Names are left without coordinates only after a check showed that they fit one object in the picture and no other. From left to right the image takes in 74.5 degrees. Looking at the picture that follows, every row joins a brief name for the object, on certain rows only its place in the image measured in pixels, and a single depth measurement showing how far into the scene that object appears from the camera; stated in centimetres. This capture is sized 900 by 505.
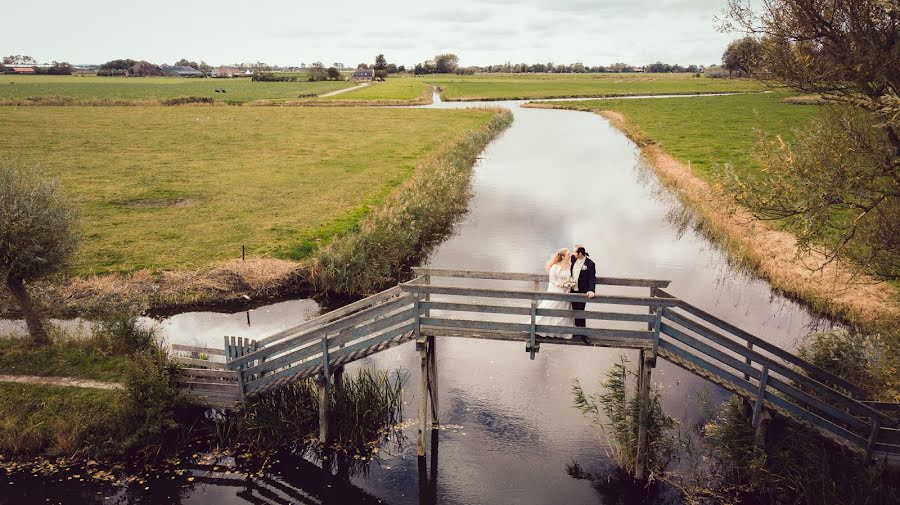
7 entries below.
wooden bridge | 1330
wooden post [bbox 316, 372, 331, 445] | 1556
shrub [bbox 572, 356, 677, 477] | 1484
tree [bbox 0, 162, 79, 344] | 1739
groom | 1577
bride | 1588
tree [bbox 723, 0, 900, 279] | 1370
